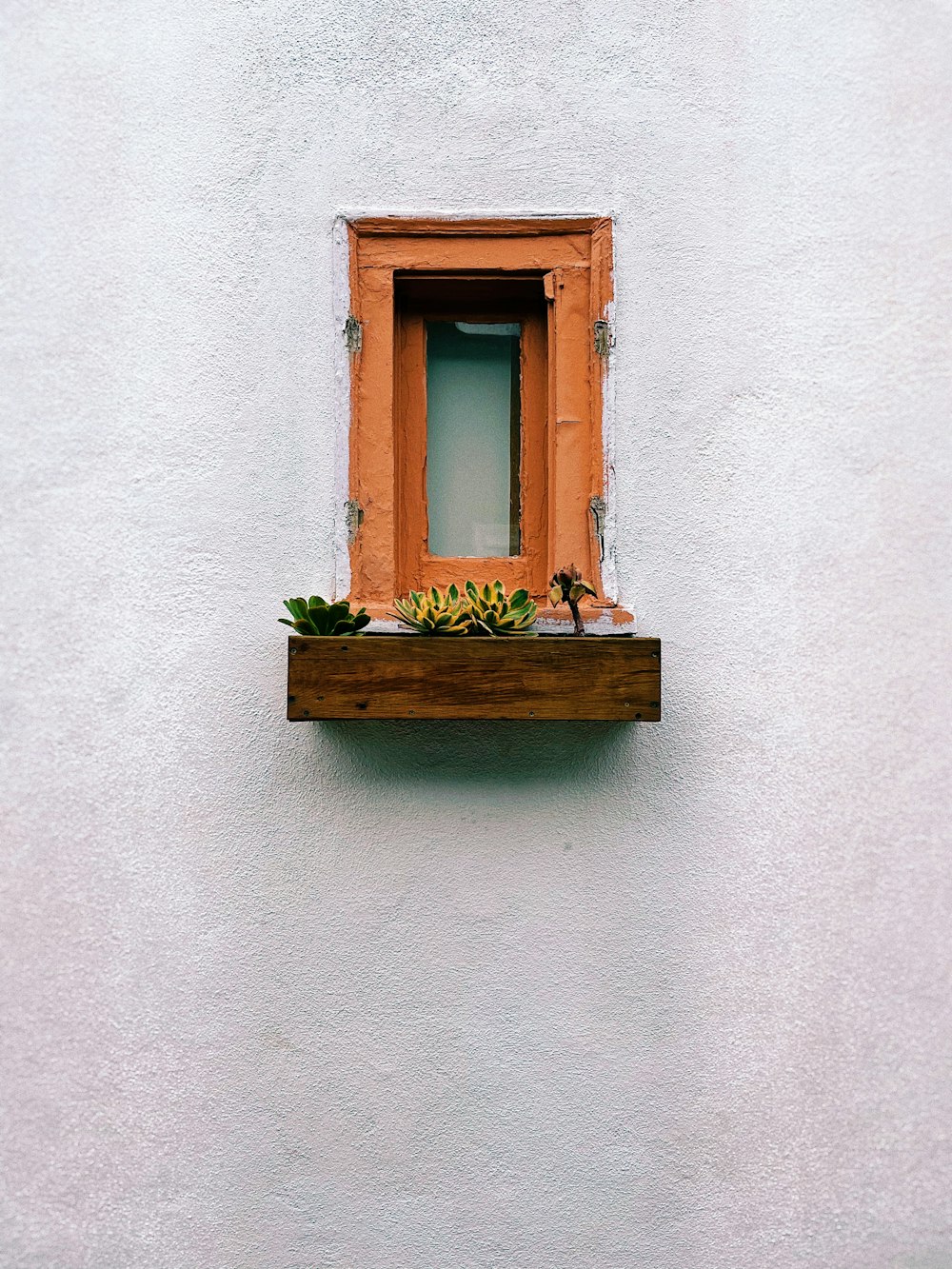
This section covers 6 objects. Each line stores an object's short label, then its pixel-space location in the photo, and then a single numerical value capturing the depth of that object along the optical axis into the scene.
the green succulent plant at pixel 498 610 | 1.91
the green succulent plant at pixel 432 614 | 1.90
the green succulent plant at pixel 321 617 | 1.89
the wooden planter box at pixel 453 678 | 1.86
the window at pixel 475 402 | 2.08
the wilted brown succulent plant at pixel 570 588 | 1.93
